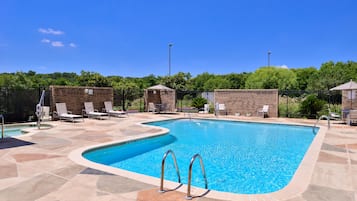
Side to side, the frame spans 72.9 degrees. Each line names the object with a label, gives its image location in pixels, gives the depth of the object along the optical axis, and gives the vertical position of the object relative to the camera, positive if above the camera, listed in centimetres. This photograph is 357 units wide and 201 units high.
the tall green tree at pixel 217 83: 4658 +421
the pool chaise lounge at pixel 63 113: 1110 -44
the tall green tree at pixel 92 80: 3094 +323
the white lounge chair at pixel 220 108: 1568 -23
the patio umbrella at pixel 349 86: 1074 +86
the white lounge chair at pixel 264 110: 1431 -35
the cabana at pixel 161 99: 1719 +39
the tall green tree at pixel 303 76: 4434 +545
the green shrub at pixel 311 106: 1360 -6
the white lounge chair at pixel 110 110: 1350 -35
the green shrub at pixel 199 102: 1772 +17
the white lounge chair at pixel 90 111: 1255 -38
